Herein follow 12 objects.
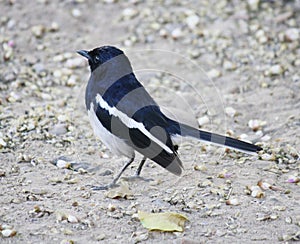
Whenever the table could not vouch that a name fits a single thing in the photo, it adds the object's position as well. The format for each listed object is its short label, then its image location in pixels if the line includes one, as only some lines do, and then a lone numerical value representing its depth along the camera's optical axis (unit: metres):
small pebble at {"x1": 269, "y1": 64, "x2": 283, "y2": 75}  14.10
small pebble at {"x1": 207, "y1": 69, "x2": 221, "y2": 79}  14.26
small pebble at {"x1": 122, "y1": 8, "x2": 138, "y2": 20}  16.09
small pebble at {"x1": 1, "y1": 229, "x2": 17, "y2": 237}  8.65
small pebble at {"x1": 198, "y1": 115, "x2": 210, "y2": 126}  12.62
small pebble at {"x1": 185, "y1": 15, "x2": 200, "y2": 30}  15.81
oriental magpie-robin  9.81
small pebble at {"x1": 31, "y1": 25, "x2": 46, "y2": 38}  15.45
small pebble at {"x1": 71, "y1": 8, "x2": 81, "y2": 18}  16.12
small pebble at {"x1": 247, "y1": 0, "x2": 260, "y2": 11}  16.33
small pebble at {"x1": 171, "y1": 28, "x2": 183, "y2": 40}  15.50
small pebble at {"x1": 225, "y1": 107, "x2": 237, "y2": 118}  12.80
